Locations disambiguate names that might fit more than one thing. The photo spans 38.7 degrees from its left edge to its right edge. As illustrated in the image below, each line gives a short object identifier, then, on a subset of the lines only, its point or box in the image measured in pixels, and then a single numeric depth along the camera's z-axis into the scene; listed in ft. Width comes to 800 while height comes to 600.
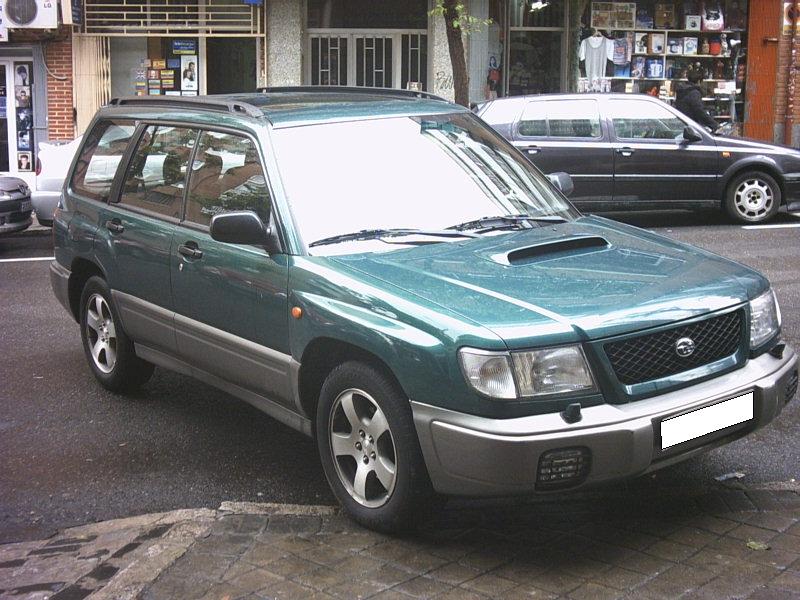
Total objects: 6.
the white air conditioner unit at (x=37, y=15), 63.16
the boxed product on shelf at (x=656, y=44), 67.87
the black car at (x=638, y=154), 45.47
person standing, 55.00
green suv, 13.23
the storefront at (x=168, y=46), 65.77
